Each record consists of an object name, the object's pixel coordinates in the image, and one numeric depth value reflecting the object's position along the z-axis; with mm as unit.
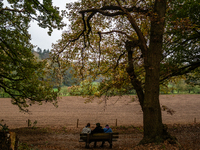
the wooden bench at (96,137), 9328
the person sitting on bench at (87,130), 9555
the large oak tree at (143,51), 7496
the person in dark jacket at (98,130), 9556
